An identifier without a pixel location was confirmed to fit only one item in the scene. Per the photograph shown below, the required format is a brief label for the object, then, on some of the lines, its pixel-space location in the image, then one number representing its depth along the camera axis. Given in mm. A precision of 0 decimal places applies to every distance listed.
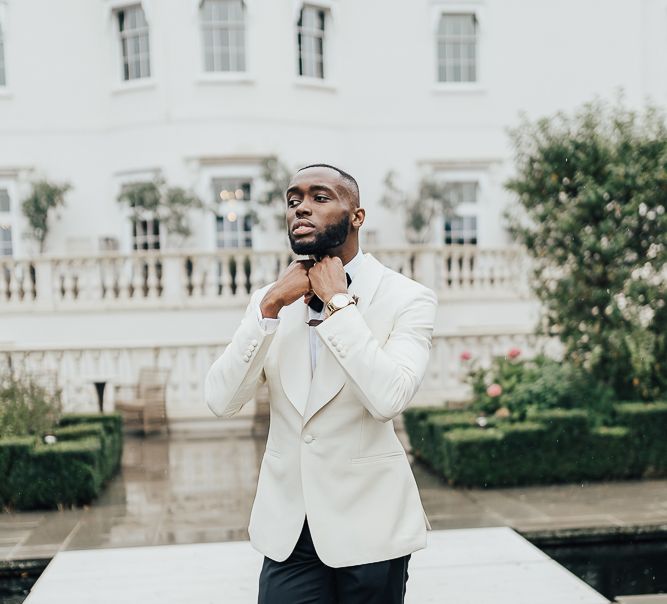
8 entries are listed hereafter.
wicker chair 11086
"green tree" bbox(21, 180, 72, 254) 17000
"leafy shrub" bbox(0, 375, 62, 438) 7805
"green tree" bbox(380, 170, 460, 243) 17516
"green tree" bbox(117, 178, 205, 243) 16286
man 2420
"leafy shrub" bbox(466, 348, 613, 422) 8250
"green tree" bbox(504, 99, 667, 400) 8008
